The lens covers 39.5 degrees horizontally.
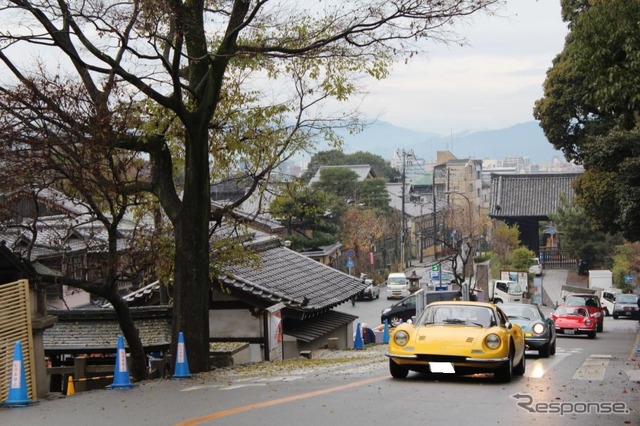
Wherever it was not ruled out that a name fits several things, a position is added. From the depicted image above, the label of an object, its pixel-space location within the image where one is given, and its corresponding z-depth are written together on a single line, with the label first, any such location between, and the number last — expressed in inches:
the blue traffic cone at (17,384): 494.6
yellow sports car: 543.8
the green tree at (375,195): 3336.6
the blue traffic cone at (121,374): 570.9
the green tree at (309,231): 2593.5
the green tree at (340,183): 3174.2
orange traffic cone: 756.6
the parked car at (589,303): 1632.6
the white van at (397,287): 2645.2
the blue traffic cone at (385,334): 1453.0
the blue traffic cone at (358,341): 1309.1
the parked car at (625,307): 2208.4
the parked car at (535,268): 2628.7
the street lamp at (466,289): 1911.9
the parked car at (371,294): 2667.3
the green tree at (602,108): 617.6
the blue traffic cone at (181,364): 640.4
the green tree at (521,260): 2615.7
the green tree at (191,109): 609.9
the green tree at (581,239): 2551.7
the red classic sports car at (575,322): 1462.8
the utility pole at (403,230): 3134.6
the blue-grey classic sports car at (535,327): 882.8
